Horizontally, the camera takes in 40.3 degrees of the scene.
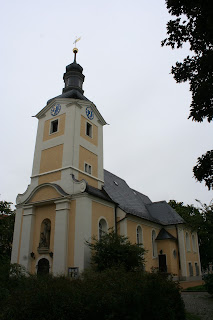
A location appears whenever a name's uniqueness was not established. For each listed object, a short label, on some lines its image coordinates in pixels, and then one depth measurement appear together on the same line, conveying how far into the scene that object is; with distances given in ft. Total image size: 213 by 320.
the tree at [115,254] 54.60
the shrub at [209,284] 47.26
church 65.21
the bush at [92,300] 22.14
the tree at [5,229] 64.72
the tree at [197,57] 30.94
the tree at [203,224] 62.64
